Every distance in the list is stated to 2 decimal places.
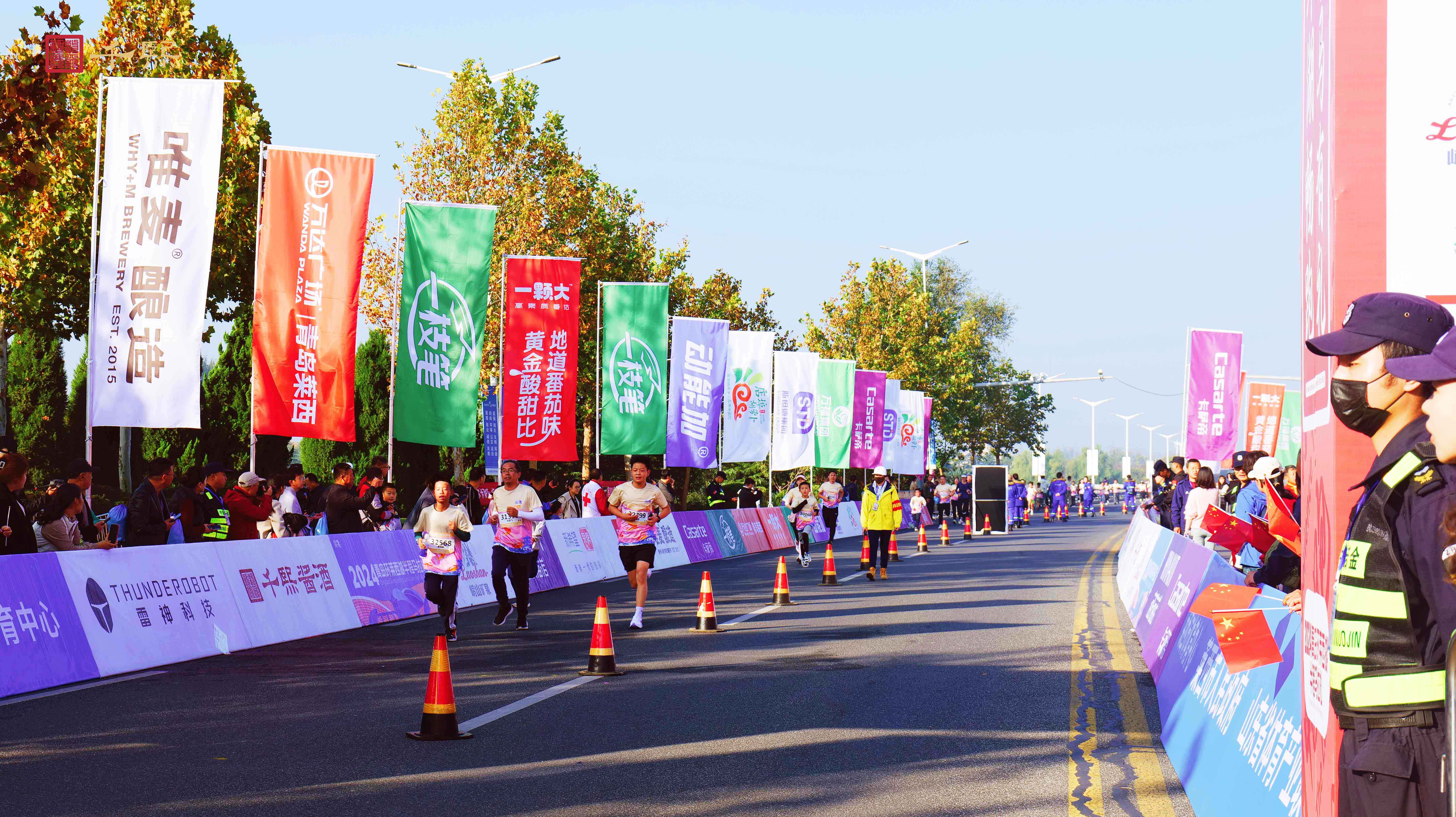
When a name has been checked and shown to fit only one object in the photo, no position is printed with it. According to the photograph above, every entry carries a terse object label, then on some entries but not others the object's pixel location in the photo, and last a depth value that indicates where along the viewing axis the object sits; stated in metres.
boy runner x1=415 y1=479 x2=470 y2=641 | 14.17
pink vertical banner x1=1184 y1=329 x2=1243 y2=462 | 29.17
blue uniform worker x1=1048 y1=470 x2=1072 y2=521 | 69.25
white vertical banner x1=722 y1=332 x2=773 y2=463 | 35.06
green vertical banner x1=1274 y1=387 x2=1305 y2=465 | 43.91
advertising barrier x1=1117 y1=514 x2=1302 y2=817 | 5.64
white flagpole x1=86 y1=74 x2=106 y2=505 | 15.77
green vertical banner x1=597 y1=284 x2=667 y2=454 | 28.08
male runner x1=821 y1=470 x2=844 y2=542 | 28.66
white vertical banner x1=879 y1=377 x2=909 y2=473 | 48.22
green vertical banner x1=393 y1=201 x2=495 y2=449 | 21.05
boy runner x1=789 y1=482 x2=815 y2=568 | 28.27
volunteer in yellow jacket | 23.89
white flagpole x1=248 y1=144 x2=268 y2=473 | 17.86
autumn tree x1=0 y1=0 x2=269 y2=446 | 28.52
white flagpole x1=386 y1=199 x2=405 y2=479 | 21.62
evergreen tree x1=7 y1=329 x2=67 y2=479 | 41.53
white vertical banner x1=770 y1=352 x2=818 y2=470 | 39.22
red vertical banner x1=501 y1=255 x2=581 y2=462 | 25.08
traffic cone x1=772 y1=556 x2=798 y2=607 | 18.95
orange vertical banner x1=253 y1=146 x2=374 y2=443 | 18.61
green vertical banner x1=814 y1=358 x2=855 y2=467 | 40.88
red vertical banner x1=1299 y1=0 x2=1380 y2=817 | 4.04
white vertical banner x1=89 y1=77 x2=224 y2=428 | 16.11
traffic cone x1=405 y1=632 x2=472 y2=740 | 8.78
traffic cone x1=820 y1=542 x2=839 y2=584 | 22.56
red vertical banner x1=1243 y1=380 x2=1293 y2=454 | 39.78
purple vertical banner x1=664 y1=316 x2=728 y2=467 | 30.88
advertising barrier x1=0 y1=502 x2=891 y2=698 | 11.24
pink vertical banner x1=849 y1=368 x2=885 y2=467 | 43.69
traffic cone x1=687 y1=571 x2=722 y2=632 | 15.45
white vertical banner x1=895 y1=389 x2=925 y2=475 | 52.00
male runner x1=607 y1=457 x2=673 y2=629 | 15.40
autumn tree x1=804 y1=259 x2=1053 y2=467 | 69.00
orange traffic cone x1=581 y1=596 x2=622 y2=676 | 11.79
